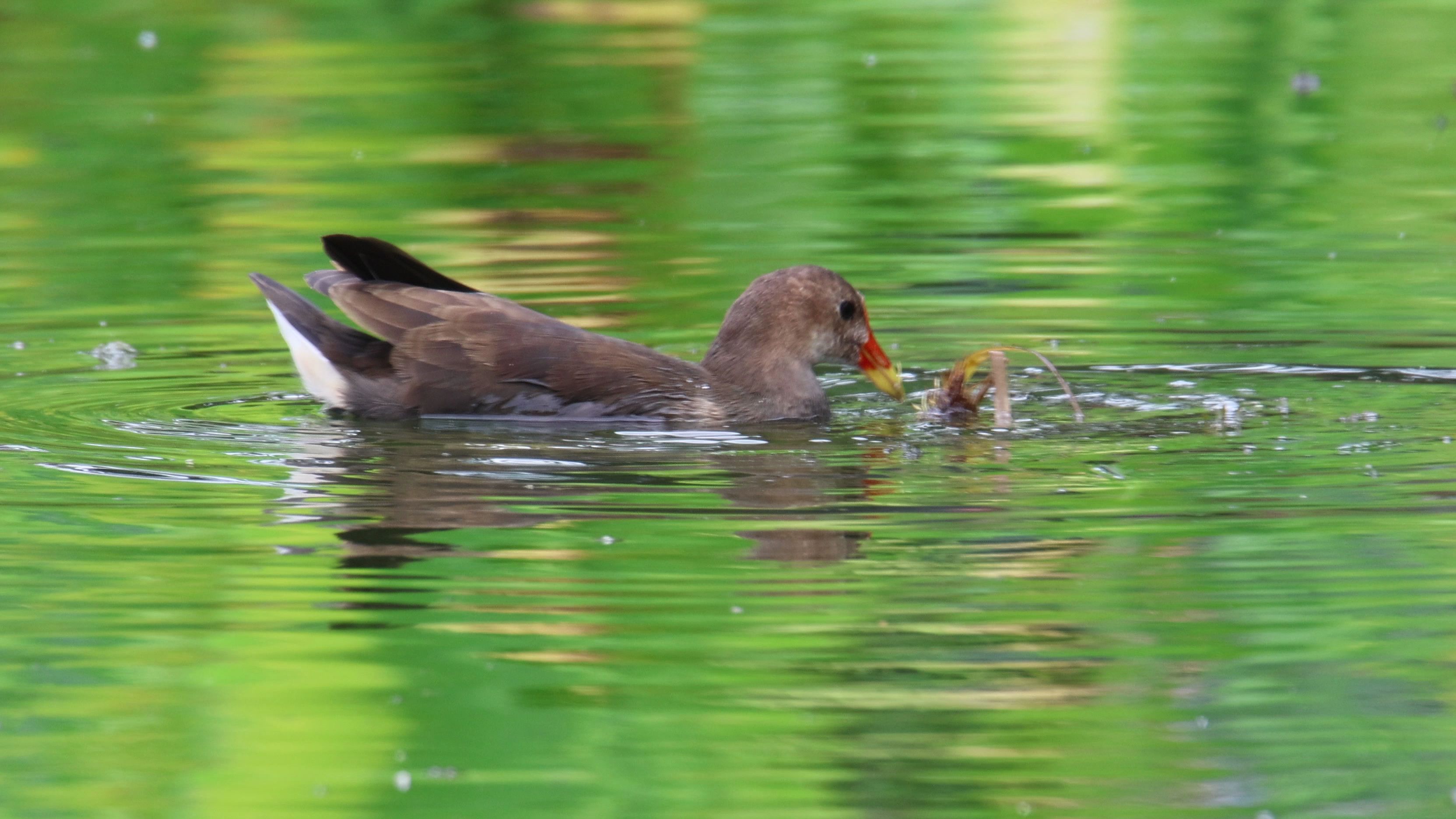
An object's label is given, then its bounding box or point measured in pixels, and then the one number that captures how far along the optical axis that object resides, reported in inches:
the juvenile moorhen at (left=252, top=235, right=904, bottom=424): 605.0
